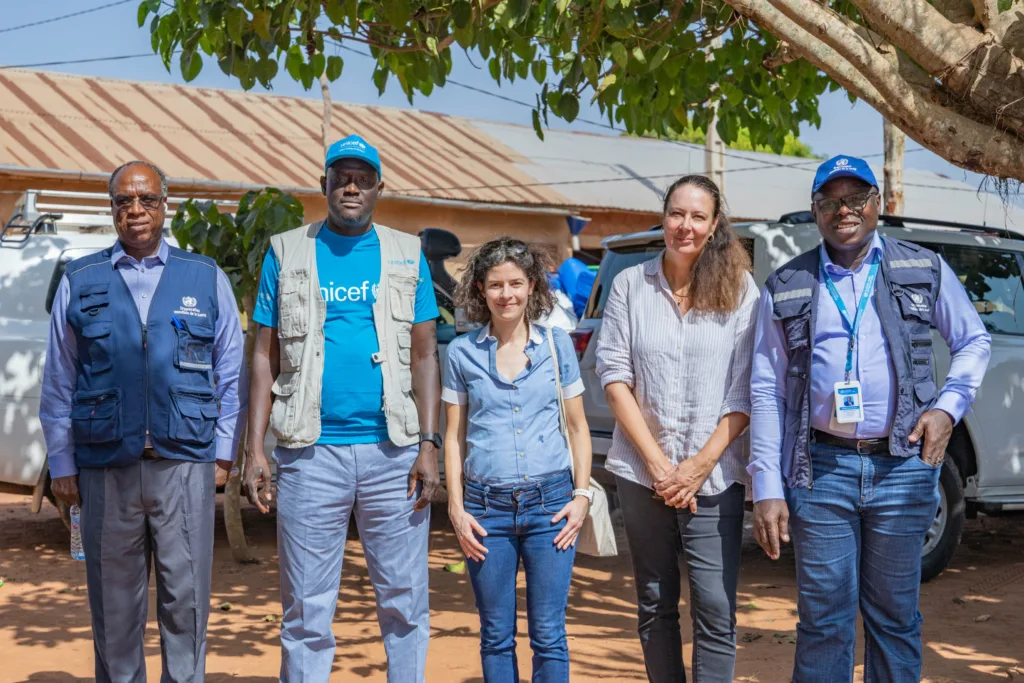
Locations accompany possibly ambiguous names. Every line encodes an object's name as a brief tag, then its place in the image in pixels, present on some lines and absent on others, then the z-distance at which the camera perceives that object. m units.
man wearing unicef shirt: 4.14
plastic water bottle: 4.35
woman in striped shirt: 4.00
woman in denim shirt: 4.03
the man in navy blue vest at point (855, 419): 3.77
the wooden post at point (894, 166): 12.26
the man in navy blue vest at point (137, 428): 4.17
